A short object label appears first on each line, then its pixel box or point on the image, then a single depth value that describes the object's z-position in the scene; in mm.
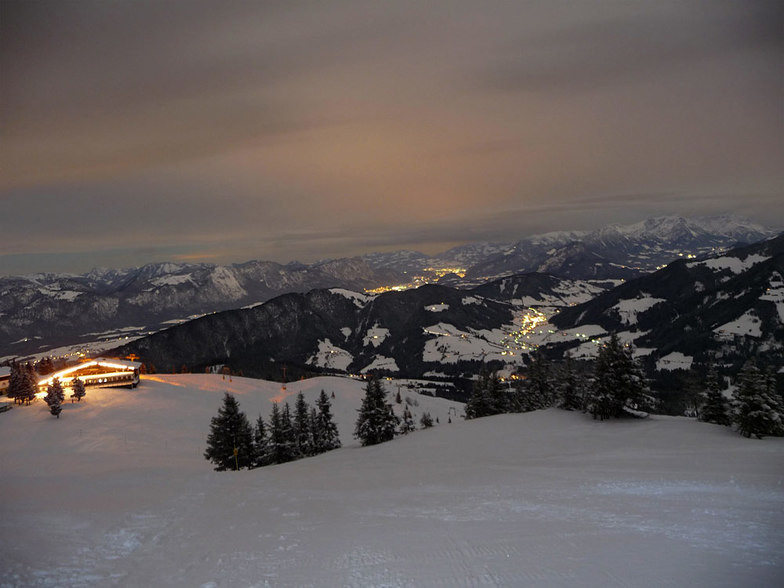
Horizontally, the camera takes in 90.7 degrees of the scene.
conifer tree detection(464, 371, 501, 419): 62969
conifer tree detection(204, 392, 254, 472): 46719
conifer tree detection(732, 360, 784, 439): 31562
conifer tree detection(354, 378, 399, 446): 53625
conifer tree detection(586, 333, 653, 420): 44281
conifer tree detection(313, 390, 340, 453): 57156
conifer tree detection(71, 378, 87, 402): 72375
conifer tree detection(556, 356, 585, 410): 52344
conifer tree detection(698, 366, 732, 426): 39625
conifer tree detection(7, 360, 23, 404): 71562
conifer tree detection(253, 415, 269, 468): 49594
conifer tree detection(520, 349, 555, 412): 62938
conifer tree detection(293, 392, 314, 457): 56188
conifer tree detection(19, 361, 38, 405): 71625
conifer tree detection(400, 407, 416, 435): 78062
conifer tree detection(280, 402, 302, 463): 51219
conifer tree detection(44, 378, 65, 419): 61562
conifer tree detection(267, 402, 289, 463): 50781
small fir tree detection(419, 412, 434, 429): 82438
